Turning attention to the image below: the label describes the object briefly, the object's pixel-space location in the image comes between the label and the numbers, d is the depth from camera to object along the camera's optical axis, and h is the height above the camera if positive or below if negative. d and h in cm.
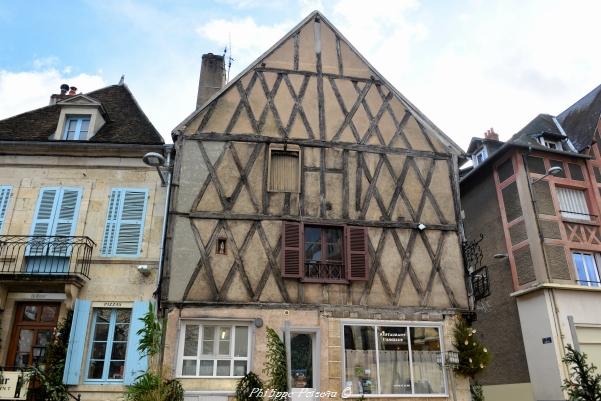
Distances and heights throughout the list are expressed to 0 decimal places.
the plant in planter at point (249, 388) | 854 +15
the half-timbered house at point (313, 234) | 928 +320
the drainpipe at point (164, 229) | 932 +322
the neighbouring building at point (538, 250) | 1202 +373
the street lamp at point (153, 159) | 900 +423
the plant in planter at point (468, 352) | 953 +80
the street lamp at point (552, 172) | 1205 +547
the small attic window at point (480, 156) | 1577 +746
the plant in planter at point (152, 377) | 809 +33
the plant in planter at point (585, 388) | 752 +9
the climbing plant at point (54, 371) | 843 +45
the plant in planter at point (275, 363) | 874 +59
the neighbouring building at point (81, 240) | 913 +301
